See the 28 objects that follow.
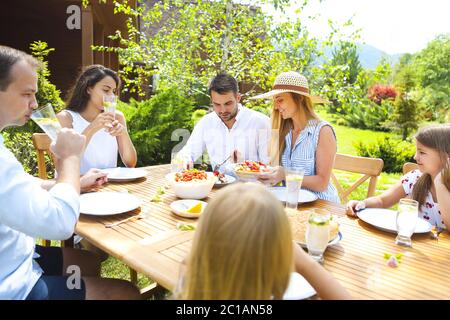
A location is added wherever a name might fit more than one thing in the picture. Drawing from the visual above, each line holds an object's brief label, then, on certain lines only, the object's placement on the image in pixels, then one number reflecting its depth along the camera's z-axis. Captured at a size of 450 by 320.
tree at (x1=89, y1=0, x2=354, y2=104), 5.20
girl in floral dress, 2.01
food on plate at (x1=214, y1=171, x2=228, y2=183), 2.45
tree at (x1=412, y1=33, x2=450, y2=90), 28.75
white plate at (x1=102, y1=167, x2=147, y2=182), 2.47
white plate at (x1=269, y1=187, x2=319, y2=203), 2.11
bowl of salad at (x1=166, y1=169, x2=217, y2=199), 2.08
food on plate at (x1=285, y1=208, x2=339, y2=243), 1.52
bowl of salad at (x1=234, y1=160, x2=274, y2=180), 2.14
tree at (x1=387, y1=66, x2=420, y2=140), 11.30
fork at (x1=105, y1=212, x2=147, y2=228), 1.71
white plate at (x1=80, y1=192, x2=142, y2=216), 1.82
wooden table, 1.25
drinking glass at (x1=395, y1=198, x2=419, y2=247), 1.55
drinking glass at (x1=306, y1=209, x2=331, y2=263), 1.35
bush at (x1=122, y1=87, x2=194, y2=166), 5.09
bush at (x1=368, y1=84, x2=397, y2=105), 19.12
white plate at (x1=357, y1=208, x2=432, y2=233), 1.73
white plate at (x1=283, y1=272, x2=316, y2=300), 1.13
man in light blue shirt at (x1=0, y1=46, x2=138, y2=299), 1.25
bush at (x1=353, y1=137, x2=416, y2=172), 7.80
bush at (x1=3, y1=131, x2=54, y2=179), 4.49
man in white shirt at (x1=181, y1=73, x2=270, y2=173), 3.39
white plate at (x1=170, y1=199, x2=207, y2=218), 1.82
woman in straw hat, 2.54
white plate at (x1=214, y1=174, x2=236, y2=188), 2.44
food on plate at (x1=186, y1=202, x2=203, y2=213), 1.83
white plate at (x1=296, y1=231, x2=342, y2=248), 1.49
